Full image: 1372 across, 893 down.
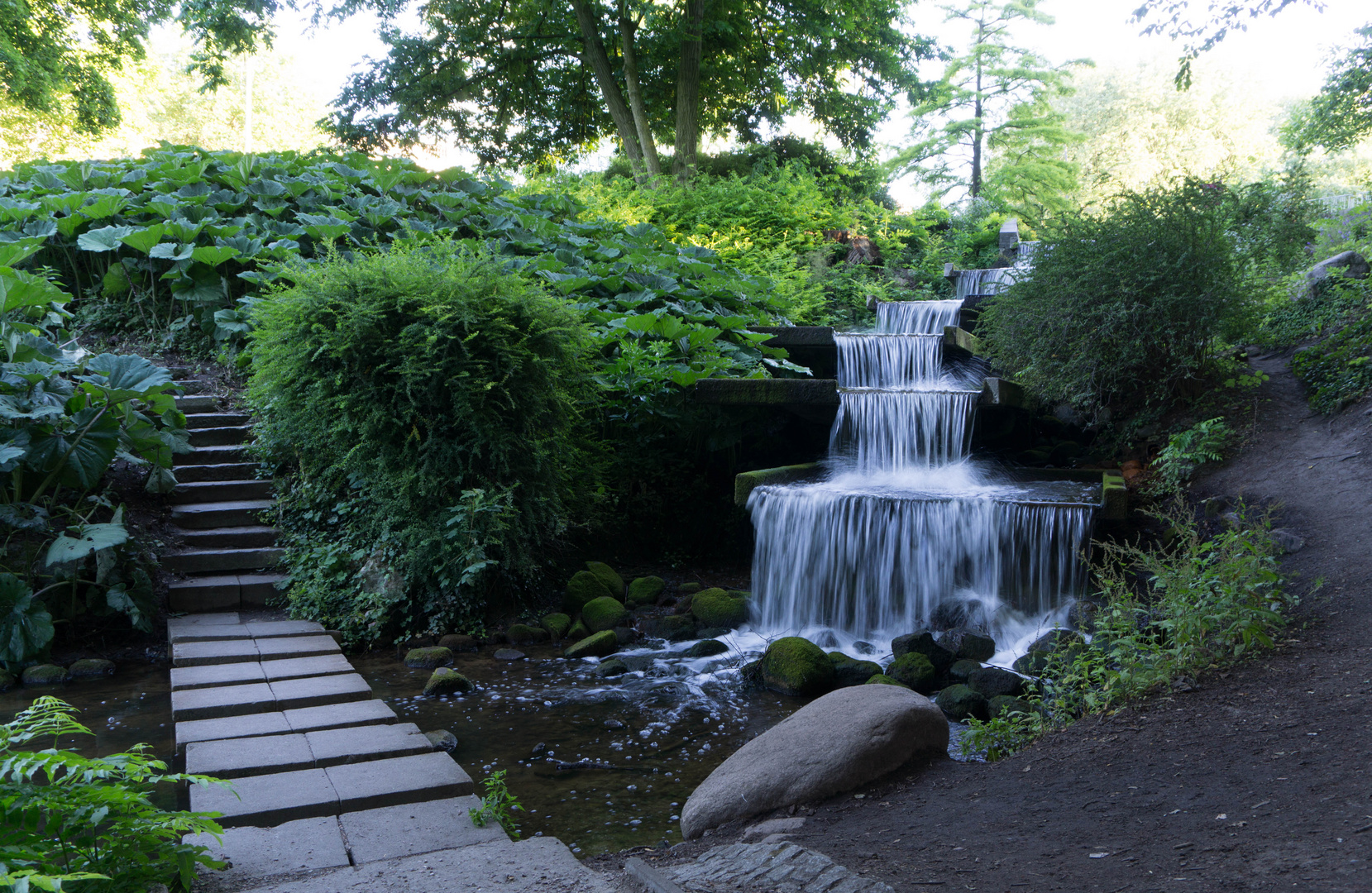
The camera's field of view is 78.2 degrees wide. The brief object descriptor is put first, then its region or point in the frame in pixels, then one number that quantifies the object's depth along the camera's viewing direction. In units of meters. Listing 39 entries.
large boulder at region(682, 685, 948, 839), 3.61
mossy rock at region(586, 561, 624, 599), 7.36
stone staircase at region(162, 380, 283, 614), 6.44
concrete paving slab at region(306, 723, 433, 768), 3.76
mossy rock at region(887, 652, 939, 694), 5.48
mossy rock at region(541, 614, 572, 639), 6.61
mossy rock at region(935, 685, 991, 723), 4.97
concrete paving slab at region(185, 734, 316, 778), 3.60
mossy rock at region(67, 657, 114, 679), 5.50
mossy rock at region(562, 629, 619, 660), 6.23
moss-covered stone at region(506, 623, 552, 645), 6.46
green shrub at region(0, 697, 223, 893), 2.29
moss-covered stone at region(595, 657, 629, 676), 5.87
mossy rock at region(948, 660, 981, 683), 5.50
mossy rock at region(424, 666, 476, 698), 5.44
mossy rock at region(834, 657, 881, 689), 5.59
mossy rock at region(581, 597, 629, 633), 6.74
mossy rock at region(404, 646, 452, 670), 6.01
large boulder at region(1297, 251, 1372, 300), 9.49
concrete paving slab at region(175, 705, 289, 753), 4.00
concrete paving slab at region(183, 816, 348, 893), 2.77
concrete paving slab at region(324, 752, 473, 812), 3.37
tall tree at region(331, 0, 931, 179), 15.77
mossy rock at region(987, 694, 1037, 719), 4.75
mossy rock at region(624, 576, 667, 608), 7.37
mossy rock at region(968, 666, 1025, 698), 5.17
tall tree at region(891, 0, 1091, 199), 22.03
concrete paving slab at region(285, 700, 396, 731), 4.17
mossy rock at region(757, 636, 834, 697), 5.51
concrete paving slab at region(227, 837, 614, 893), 2.71
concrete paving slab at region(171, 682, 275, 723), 4.31
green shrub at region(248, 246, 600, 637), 6.21
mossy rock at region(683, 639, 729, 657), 6.34
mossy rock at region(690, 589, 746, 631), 6.95
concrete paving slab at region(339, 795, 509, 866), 3.01
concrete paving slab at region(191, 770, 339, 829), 3.19
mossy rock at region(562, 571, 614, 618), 6.99
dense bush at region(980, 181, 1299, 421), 7.26
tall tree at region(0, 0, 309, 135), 19.20
